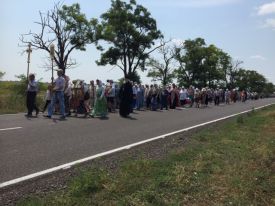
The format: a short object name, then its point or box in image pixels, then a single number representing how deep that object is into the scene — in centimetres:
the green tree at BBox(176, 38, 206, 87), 5015
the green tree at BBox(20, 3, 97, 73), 2907
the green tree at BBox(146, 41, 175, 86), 4356
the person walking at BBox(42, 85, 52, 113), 1142
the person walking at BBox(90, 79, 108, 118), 1149
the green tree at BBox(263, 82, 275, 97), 9868
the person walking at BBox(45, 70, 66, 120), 1042
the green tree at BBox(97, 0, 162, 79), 3143
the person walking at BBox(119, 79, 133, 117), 1186
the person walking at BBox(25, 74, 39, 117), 1070
